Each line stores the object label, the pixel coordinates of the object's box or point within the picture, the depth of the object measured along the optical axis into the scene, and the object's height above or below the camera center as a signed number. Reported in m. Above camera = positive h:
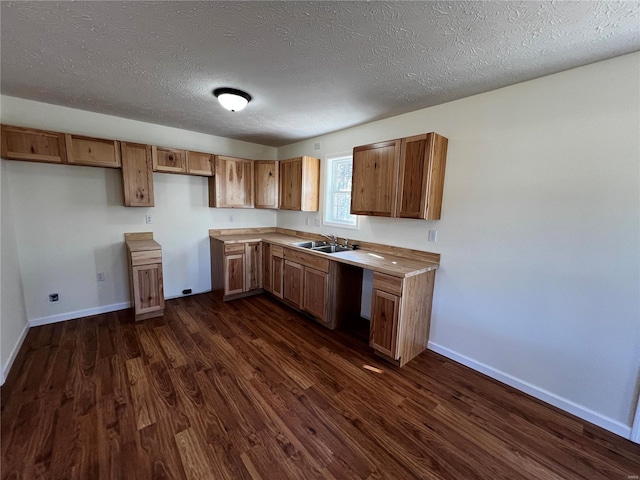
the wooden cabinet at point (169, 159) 3.23 +0.48
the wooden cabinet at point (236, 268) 3.63 -1.00
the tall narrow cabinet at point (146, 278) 2.97 -0.97
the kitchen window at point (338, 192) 3.54 +0.15
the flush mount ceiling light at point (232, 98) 2.26 +0.89
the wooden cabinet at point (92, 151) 2.72 +0.47
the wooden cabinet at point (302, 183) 3.72 +0.28
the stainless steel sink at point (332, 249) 3.36 -0.61
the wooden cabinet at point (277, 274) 3.59 -1.04
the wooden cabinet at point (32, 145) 2.44 +0.46
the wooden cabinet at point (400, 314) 2.30 -1.01
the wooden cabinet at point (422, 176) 2.33 +0.28
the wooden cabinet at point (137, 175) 3.03 +0.25
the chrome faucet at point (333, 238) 3.56 -0.50
